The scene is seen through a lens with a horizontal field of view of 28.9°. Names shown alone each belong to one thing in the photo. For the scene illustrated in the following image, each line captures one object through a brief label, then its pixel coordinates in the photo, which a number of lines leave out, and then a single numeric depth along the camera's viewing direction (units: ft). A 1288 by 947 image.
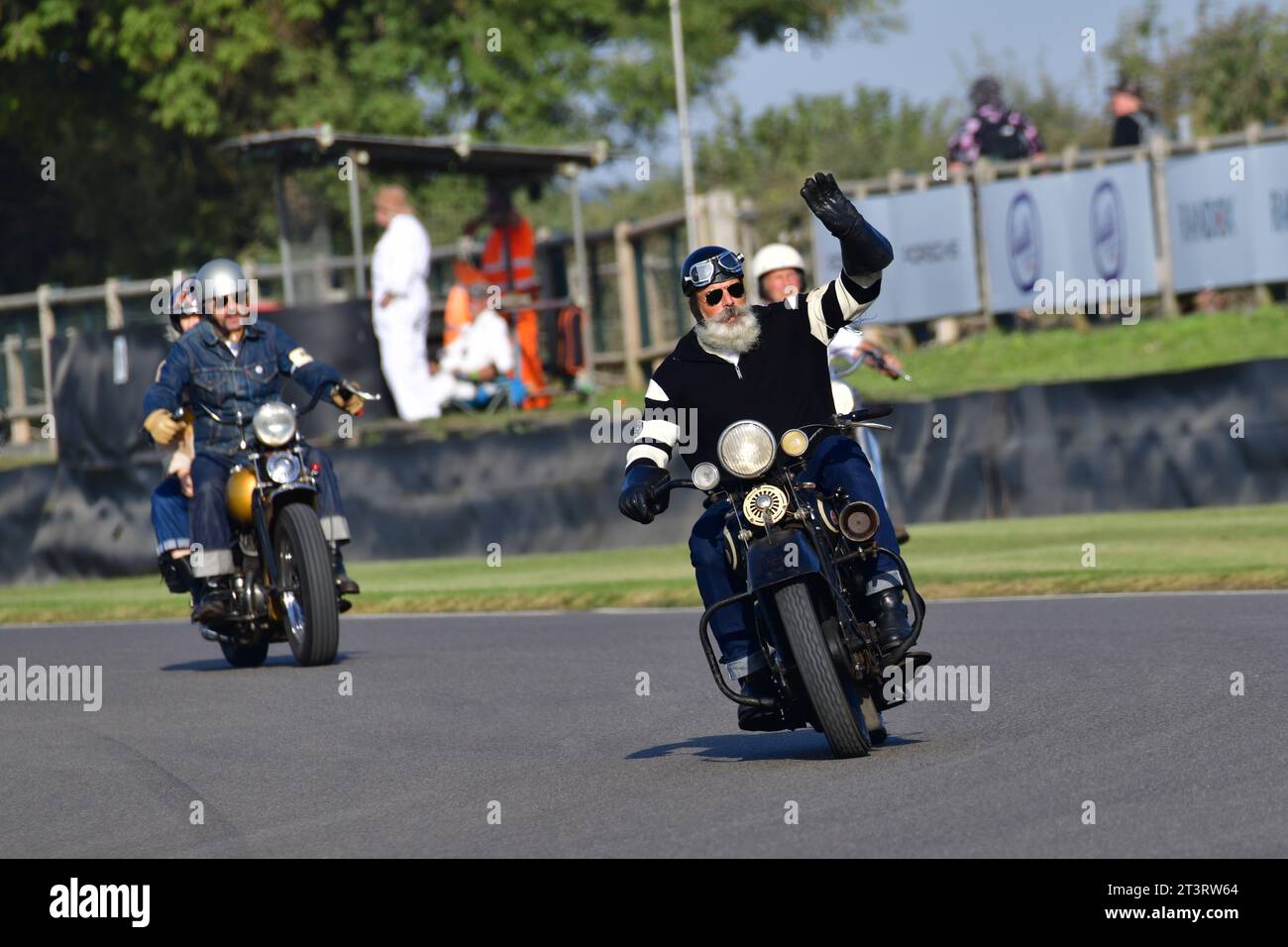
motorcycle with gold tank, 39.68
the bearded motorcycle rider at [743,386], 27.86
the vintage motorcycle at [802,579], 26.43
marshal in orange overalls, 84.58
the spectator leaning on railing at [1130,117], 87.56
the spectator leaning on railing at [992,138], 91.09
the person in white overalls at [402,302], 78.23
